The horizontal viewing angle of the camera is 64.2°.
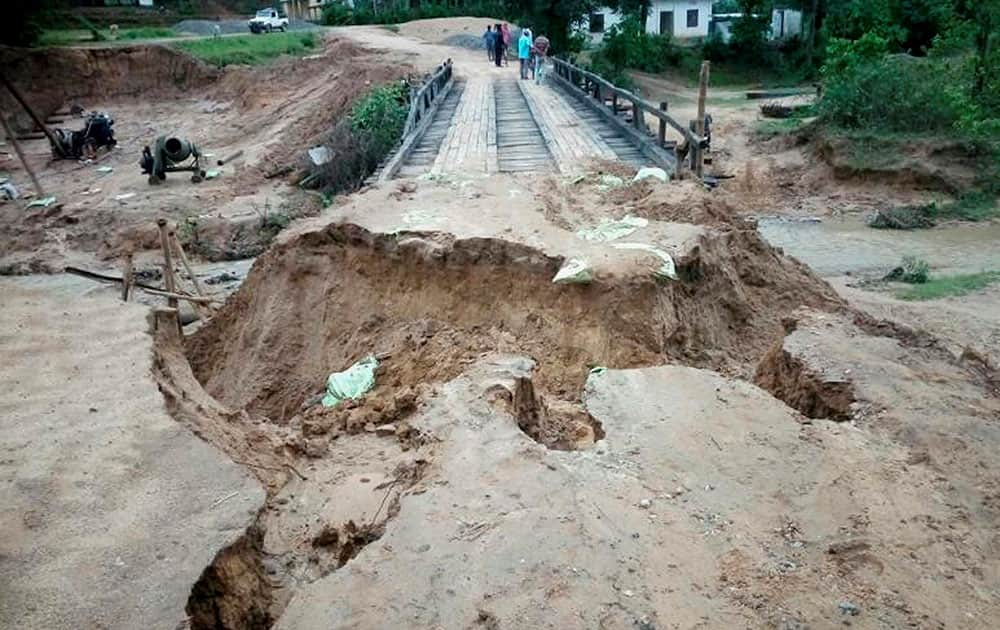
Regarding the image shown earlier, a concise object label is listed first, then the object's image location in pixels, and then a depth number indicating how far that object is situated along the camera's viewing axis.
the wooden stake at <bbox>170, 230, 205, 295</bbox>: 9.40
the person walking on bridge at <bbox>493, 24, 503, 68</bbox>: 25.70
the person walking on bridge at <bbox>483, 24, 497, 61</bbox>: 26.51
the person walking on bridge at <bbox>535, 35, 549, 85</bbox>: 21.12
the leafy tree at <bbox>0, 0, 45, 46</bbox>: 27.56
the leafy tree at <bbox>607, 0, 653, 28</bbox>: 29.61
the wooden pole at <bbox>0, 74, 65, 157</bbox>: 19.60
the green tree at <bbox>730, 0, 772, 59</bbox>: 34.47
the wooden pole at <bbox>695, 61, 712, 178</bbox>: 11.75
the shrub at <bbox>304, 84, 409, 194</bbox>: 15.84
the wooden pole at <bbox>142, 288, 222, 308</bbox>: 9.13
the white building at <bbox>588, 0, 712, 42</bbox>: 42.71
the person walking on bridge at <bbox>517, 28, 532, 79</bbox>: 21.72
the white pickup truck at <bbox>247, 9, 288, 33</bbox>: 40.16
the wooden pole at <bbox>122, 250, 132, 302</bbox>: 8.98
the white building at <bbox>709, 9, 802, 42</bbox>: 39.16
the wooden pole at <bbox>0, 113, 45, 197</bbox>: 16.98
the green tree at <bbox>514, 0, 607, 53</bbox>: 27.44
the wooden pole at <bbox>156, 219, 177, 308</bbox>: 8.94
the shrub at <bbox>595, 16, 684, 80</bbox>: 29.62
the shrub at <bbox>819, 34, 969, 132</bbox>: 18.12
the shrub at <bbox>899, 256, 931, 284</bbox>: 11.88
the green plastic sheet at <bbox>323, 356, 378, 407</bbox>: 6.86
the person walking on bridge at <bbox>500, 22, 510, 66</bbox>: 26.77
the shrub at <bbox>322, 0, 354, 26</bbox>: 45.12
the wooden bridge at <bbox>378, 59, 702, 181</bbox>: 11.41
